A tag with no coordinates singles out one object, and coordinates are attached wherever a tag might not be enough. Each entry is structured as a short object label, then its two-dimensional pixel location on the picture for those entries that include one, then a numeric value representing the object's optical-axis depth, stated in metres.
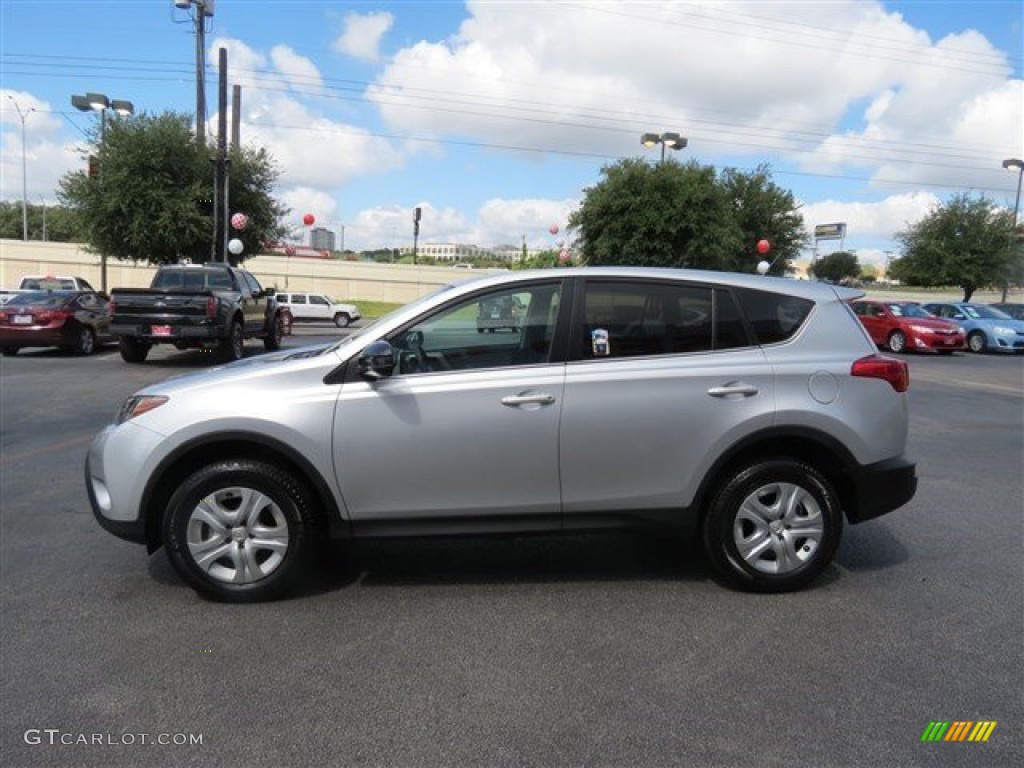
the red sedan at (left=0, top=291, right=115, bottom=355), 16.12
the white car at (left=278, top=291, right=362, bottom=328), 37.06
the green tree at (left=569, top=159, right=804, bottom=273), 32.06
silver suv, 3.99
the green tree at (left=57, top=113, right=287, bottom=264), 26.80
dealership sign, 73.38
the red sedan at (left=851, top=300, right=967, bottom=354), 22.83
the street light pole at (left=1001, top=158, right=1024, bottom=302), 38.68
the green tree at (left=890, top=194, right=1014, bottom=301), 41.25
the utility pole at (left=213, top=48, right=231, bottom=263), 26.44
